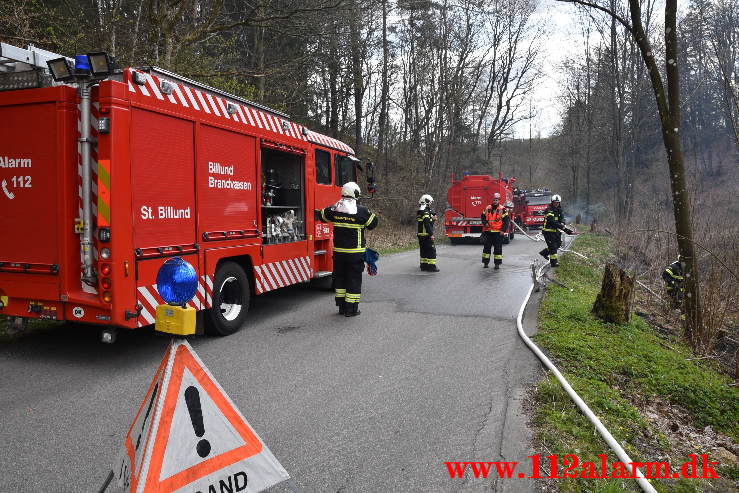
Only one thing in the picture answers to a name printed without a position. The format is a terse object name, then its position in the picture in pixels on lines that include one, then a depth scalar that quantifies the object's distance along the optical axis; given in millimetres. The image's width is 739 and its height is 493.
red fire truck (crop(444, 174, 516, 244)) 20891
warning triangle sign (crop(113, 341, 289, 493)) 2037
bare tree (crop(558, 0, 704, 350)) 7059
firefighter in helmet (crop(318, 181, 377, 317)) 7309
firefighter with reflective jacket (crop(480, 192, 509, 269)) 12453
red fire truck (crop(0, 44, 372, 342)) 4668
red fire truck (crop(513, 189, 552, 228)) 29812
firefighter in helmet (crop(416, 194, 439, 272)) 11695
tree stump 7090
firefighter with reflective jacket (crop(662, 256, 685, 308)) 8859
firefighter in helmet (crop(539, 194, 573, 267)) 12367
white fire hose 2795
